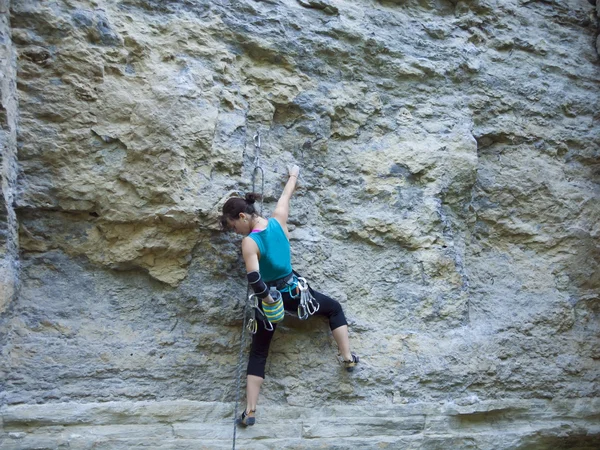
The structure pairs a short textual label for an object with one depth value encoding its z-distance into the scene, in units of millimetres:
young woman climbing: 3105
